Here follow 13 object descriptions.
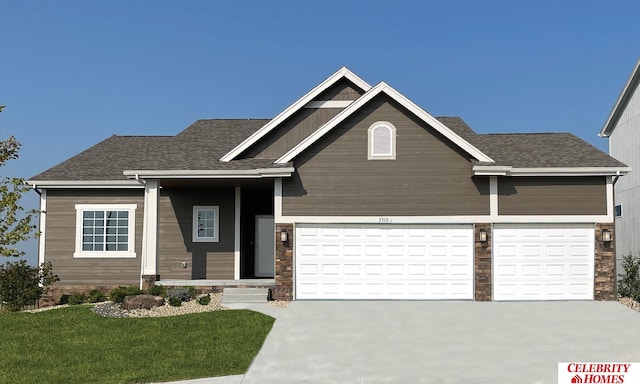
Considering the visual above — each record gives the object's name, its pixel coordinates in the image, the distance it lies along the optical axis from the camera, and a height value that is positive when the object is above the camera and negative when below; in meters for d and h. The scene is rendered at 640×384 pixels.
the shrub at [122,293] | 18.62 -1.65
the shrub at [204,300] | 18.38 -1.79
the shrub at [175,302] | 18.25 -1.84
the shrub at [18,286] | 19.31 -1.54
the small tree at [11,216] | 19.64 +0.48
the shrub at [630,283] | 20.44 -1.35
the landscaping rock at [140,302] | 17.81 -1.81
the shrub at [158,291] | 19.09 -1.62
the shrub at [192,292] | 19.08 -1.64
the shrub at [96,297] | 19.98 -1.89
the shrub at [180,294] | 18.64 -1.67
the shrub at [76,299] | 19.86 -1.95
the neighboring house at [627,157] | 26.44 +3.32
